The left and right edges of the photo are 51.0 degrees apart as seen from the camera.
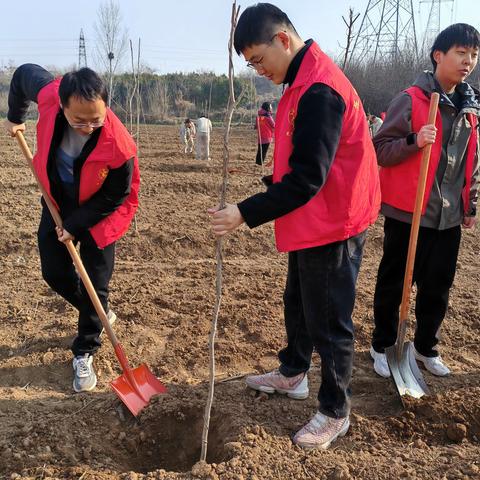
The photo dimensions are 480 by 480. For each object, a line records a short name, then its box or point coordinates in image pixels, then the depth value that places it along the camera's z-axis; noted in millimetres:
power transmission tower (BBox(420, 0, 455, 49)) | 27619
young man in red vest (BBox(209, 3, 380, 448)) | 1753
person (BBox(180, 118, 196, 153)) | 12844
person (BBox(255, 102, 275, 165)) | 11060
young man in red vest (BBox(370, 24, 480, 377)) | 2430
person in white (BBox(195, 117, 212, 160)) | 11289
